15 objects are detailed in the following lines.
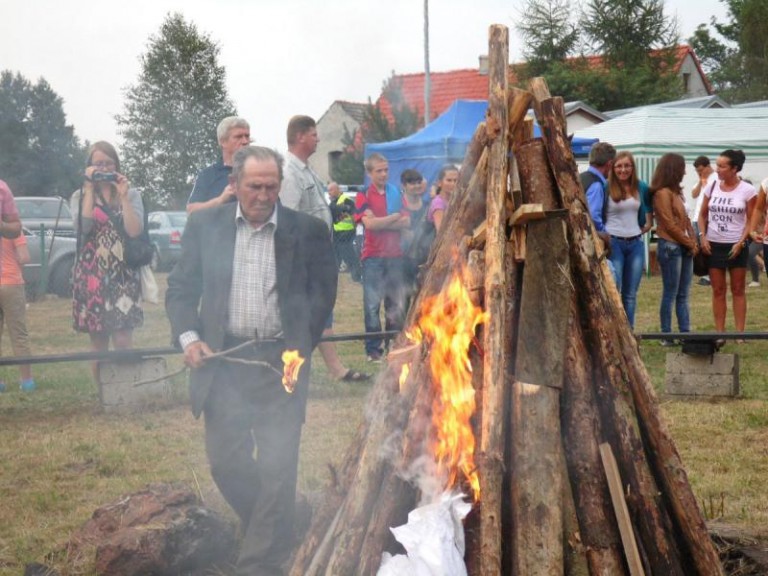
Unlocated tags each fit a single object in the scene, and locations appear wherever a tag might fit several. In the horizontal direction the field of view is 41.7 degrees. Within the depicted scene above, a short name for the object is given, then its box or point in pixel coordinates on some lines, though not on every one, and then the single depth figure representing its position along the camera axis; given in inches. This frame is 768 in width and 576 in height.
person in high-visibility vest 631.8
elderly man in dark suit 177.8
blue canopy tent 429.7
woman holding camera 282.0
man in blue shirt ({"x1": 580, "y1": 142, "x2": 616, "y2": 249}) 360.8
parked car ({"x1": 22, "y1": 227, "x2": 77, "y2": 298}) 644.7
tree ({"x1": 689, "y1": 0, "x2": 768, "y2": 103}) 1695.3
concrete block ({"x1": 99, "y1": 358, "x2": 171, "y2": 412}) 300.2
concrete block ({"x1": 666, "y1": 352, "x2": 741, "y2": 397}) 311.1
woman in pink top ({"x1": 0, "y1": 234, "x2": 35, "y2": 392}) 316.5
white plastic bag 130.5
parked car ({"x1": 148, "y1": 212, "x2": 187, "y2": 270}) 916.6
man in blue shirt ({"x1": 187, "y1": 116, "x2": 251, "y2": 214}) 254.1
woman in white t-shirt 394.0
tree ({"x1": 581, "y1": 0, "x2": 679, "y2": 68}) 1524.4
